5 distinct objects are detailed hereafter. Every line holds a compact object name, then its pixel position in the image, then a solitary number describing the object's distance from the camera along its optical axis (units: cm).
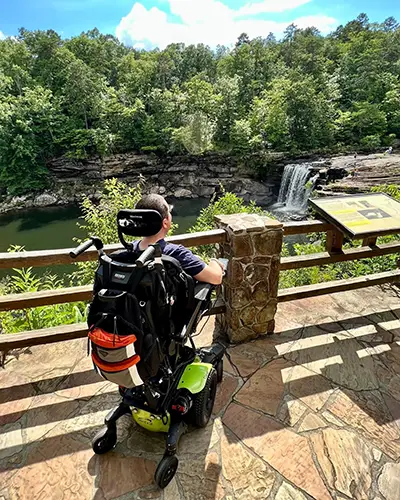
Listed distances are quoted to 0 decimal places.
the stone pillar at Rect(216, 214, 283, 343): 246
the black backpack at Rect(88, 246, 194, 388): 124
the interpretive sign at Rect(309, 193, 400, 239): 253
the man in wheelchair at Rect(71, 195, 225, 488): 125
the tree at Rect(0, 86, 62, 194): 2178
